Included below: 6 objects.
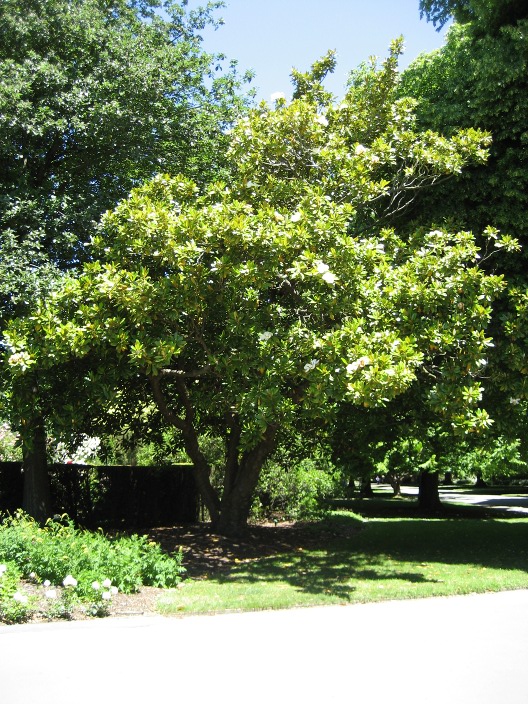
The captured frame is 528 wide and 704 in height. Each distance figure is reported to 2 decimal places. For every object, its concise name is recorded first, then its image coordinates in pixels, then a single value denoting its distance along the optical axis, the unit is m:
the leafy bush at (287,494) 18.12
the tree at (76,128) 11.02
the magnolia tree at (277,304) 8.42
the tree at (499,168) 10.19
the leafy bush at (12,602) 5.89
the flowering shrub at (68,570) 6.23
